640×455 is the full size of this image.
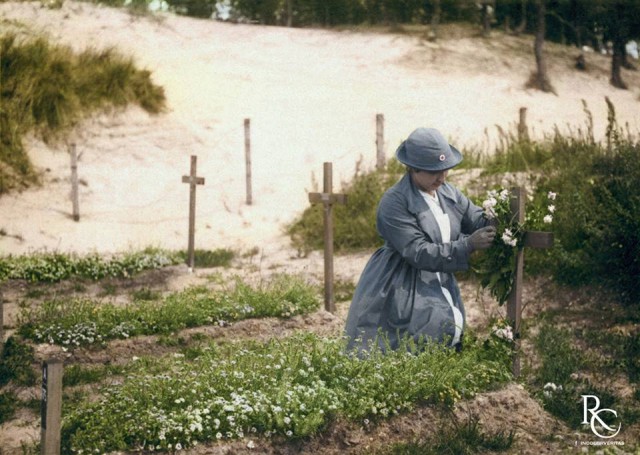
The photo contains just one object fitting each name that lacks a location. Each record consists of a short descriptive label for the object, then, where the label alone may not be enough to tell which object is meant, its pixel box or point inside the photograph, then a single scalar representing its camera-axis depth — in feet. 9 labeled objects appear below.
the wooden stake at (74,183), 51.67
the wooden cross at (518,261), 20.54
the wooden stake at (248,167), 57.57
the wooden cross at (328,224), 31.35
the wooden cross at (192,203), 42.47
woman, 19.71
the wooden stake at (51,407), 13.53
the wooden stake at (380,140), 55.45
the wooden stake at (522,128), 50.61
